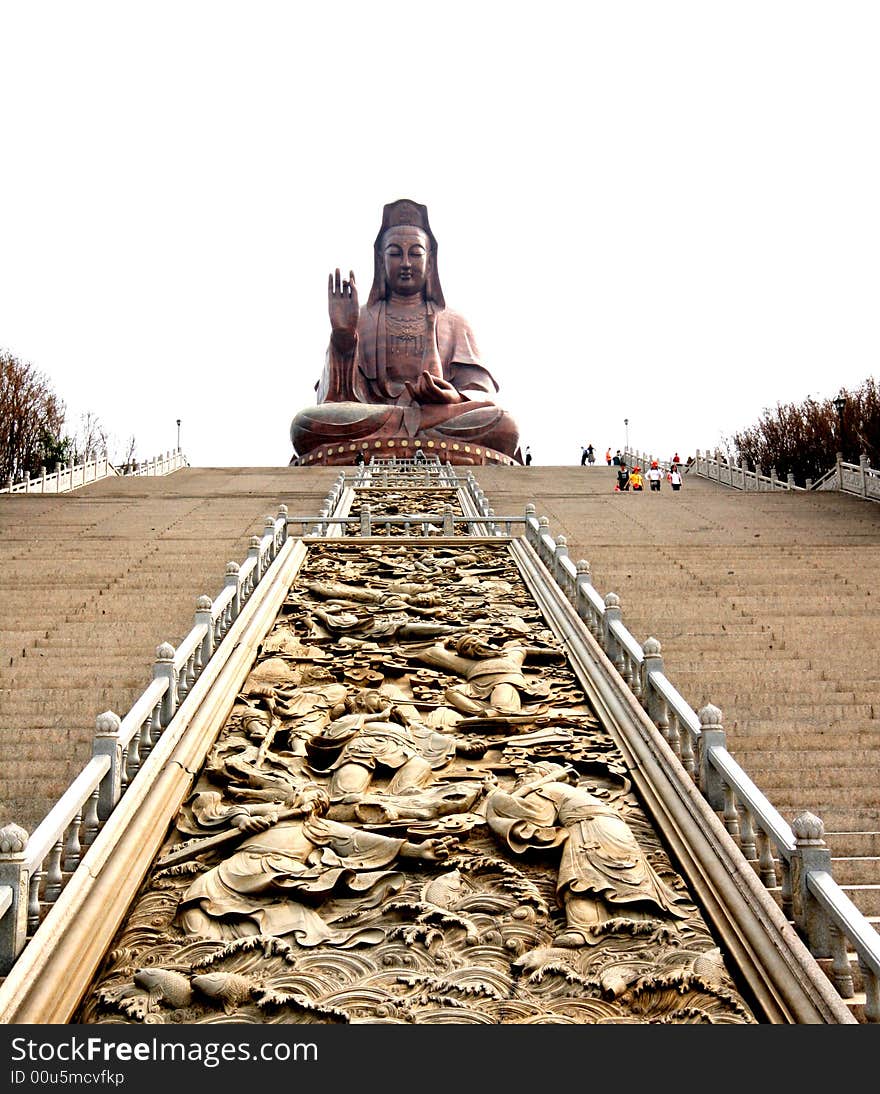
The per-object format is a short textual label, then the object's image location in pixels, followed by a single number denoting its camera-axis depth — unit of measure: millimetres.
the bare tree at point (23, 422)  31281
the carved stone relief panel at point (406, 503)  16625
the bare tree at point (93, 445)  43781
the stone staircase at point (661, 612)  7652
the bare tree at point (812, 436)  33344
